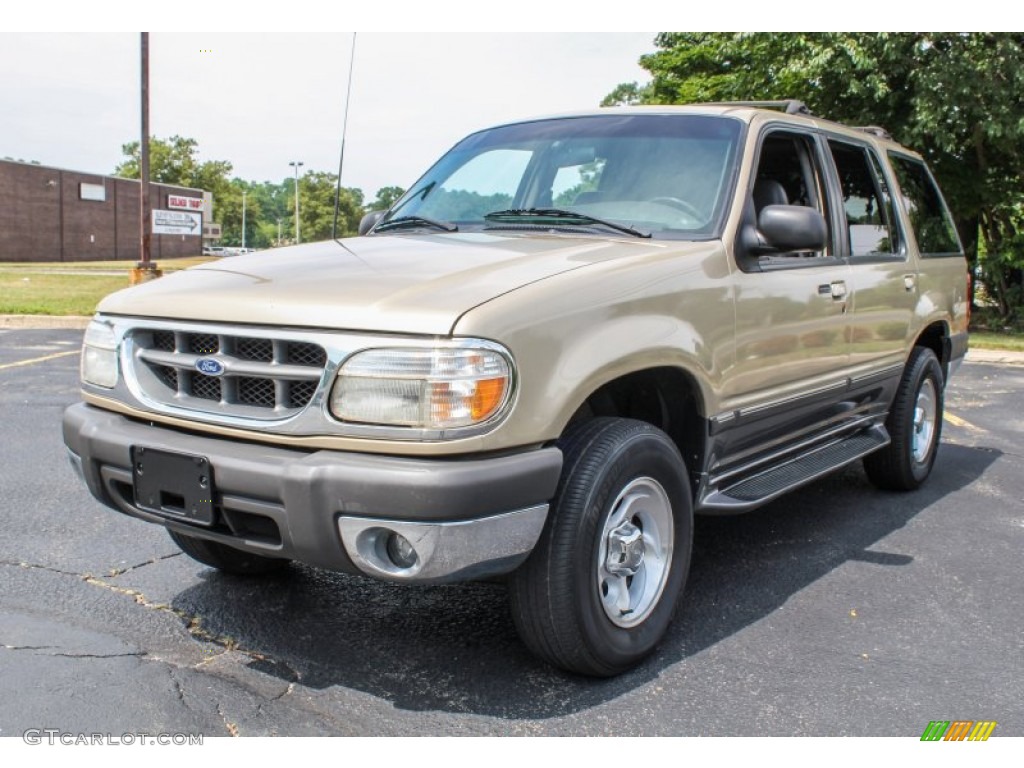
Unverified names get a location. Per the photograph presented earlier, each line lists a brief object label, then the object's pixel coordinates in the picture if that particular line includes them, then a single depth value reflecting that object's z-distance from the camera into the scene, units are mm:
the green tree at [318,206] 91250
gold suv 2766
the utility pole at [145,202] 17672
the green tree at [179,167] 73419
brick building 53625
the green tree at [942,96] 13805
